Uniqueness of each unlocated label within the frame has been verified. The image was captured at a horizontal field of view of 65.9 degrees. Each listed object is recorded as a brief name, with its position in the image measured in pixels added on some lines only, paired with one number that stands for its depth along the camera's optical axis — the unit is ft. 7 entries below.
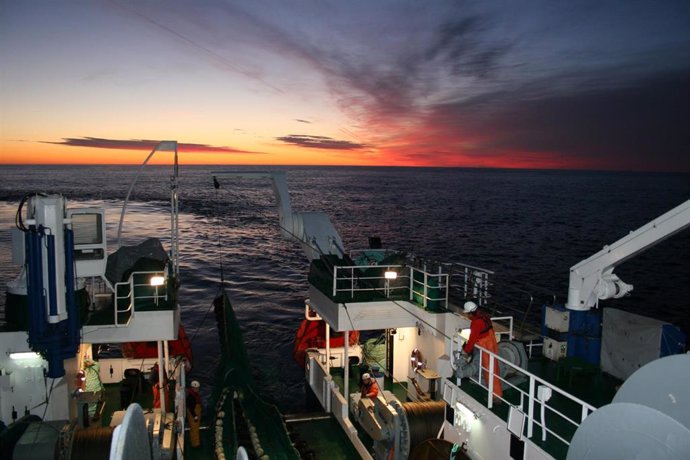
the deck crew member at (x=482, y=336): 27.17
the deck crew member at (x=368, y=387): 37.17
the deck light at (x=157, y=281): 38.45
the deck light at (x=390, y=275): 42.52
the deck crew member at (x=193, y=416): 37.78
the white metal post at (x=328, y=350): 46.68
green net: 32.60
